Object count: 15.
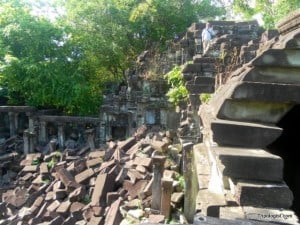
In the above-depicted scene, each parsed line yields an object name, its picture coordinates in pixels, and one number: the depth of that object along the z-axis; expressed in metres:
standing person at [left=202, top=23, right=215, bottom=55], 7.96
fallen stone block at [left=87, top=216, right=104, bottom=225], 5.74
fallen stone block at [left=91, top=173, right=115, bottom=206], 6.22
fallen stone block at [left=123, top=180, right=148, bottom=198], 5.82
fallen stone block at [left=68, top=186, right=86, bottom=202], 6.79
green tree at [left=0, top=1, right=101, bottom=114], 13.17
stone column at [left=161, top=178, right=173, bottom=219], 4.47
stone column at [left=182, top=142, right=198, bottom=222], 4.09
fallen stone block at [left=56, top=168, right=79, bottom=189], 7.25
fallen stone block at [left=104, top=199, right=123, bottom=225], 5.28
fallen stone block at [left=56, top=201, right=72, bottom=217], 6.52
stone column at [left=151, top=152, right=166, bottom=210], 4.74
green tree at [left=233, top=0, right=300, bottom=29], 15.34
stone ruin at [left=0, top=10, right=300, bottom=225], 1.88
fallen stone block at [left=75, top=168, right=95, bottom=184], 7.33
